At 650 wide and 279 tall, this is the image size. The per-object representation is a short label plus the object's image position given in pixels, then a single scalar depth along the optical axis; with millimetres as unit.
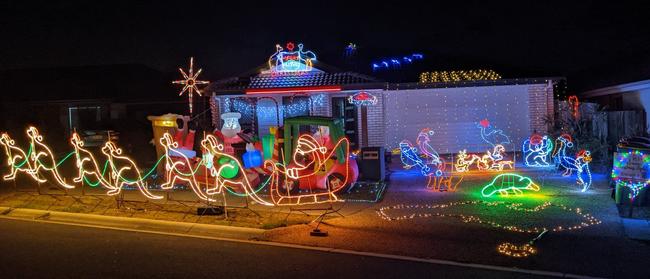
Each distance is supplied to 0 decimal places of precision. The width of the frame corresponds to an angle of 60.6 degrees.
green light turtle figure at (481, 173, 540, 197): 12297
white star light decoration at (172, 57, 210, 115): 16036
